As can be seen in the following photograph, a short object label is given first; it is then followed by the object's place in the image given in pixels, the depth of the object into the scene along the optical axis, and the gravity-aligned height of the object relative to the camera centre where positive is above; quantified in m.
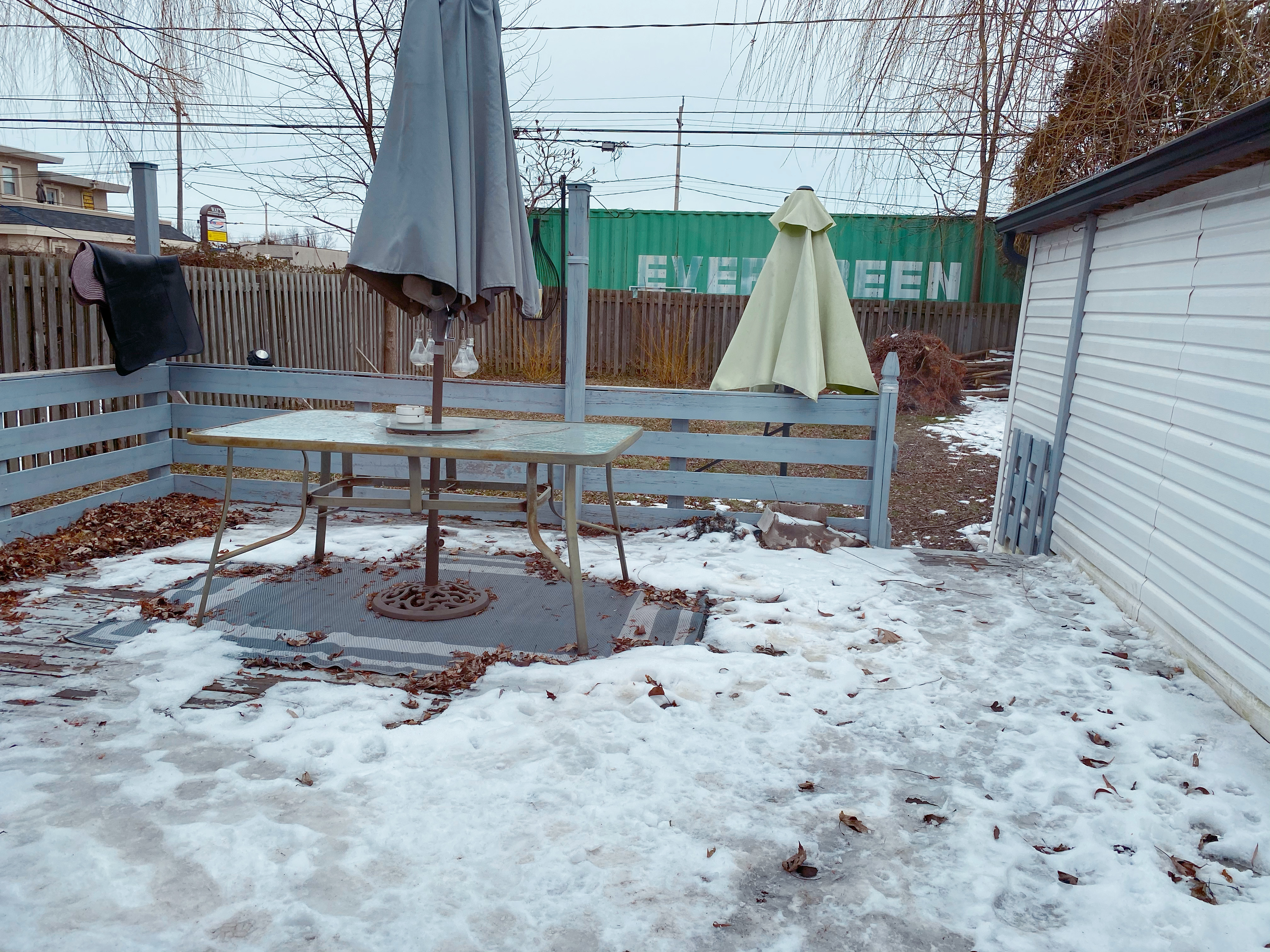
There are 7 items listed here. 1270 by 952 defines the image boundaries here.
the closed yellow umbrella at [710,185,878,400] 4.79 +0.09
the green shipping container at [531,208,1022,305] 14.38 +1.46
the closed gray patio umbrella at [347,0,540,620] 2.99 +0.52
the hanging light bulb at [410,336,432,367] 3.36 -0.16
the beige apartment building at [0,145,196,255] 19.83 +2.21
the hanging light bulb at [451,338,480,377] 3.40 -0.18
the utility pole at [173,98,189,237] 25.61 +3.10
